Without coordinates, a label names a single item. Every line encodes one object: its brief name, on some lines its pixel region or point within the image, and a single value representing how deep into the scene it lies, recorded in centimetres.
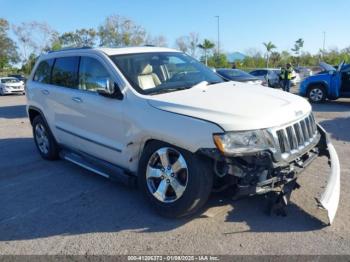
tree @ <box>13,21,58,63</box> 5350
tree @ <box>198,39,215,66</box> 6081
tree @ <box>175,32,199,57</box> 6209
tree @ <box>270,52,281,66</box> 6022
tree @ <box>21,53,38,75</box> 5562
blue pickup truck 1341
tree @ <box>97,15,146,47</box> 5306
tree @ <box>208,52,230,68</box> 5279
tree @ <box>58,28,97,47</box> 5835
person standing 1789
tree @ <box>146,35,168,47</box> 5851
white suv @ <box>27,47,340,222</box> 337
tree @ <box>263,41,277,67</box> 6630
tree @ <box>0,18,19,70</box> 5944
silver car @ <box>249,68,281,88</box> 2265
